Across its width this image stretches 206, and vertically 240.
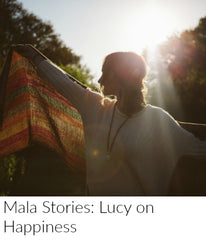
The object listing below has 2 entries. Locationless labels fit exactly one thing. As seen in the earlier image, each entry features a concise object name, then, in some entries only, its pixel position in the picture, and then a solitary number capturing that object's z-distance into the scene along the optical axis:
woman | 2.09
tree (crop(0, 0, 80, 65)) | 20.42
